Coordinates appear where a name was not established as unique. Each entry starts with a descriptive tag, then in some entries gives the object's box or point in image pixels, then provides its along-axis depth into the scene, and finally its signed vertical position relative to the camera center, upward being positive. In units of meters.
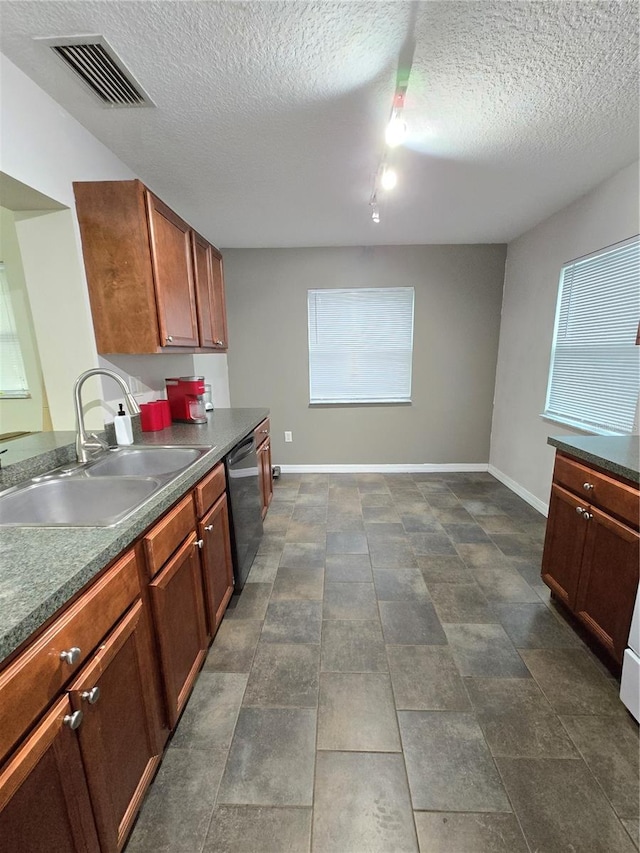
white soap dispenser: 1.77 -0.35
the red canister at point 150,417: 2.10 -0.36
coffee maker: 2.36 -0.28
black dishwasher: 1.92 -0.90
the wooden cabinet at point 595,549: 1.35 -0.88
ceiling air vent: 1.21 +1.11
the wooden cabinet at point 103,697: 0.62 -0.80
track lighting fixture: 1.35 +0.96
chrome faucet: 1.34 -0.31
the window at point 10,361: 1.89 +0.00
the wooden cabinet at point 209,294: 2.35 +0.47
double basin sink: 1.22 -0.52
